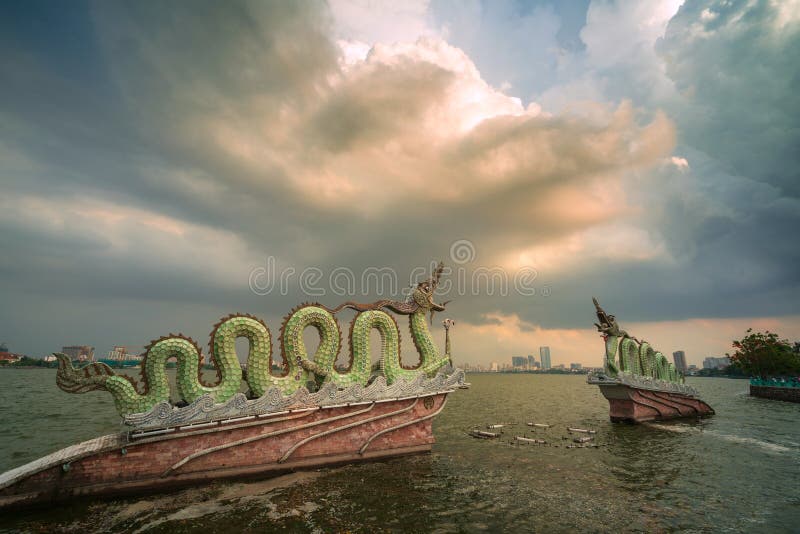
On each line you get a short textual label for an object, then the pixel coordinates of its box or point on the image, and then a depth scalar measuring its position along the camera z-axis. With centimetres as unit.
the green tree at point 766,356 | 6206
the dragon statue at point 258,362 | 1270
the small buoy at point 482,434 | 2381
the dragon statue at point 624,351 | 2850
